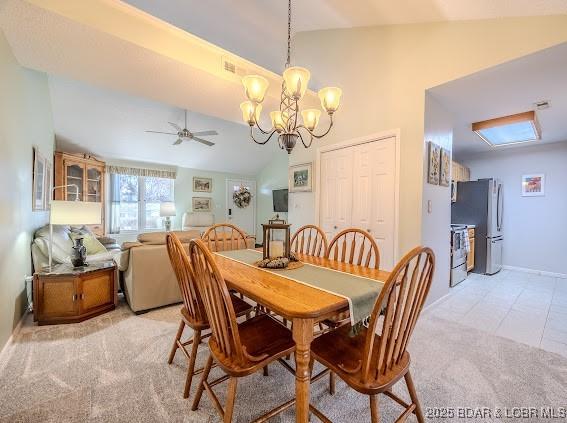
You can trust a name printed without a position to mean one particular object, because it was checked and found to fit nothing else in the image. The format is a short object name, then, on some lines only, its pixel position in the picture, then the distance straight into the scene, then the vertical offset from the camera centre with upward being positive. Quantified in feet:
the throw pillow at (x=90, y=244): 11.73 -1.87
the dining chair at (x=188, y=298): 4.77 -1.85
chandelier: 5.65 +2.57
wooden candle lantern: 5.77 -0.88
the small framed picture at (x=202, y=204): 22.79 +0.24
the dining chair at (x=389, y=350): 3.19 -1.99
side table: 7.64 -2.79
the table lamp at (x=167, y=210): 19.10 -0.29
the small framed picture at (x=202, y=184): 22.75 +2.06
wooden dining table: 3.38 -1.35
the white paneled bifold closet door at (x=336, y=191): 10.98 +0.81
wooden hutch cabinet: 14.99 +1.81
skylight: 10.48 +3.81
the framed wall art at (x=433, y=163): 8.81 +1.68
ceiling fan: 14.62 +4.22
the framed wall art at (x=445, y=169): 9.53 +1.61
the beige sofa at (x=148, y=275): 8.39 -2.38
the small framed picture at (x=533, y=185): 14.33 +1.53
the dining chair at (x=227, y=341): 3.56 -2.18
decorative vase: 8.52 -1.72
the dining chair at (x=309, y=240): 7.01 -1.00
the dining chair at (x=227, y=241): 8.15 -1.20
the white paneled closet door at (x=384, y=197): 9.36 +0.46
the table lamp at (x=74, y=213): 7.86 -0.26
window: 19.12 +0.49
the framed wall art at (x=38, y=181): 9.29 +0.92
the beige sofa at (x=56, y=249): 8.77 -1.65
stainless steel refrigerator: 13.73 -0.29
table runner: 3.84 -1.33
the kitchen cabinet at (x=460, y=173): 14.93 +2.36
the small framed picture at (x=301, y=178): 12.71 +1.59
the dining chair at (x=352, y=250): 5.76 -1.02
